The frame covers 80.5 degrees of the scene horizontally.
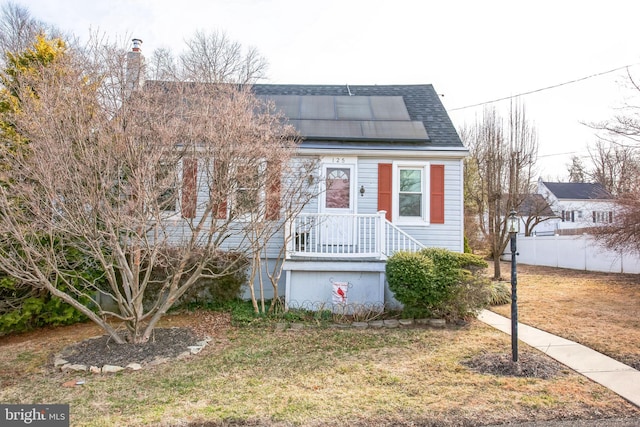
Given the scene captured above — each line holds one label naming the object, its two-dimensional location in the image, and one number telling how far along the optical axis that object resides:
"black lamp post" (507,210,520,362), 4.66
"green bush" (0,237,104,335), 6.46
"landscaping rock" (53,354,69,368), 5.00
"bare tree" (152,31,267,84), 15.18
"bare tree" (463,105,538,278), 13.27
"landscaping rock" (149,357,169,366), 5.04
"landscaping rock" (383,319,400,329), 6.89
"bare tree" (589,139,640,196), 21.64
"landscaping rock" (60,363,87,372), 4.84
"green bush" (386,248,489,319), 6.73
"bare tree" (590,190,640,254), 9.90
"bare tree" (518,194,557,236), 22.73
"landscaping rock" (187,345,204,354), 5.52
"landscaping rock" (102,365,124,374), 4.77
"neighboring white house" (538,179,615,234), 33.34
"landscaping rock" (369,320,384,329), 6.88
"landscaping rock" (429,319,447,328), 6.83
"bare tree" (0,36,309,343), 4.85
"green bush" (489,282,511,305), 9.02
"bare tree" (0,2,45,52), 13.32
